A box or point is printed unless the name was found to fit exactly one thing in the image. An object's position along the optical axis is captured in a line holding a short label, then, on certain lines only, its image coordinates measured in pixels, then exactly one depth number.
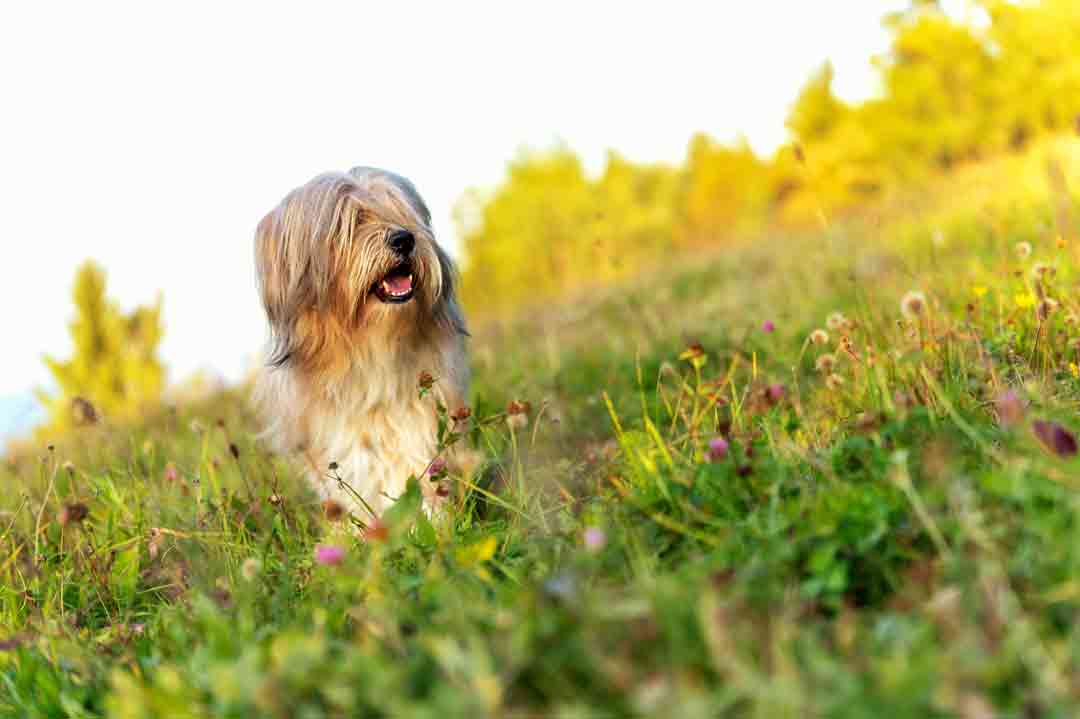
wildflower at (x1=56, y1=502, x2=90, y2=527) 2.62
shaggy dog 4.24
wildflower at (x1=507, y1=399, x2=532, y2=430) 3.15
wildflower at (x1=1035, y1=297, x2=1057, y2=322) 3.38
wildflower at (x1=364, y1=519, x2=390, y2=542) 2.09
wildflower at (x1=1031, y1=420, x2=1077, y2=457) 2.04
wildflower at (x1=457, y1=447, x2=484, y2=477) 3.21
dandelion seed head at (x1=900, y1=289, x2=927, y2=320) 2.98
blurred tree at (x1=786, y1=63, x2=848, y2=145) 36.94
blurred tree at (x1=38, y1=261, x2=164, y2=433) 26.97
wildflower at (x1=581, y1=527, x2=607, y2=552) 1.96
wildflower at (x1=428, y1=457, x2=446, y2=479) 3.17
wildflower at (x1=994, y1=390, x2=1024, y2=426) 1.96
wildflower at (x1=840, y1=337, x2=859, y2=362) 3.38
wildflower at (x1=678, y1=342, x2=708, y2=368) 3.06
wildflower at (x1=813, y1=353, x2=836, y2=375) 3.37
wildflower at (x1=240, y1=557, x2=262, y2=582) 2.41
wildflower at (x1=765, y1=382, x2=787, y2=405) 2.56
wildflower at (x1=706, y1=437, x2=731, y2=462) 2.54
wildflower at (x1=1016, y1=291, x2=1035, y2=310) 4.02
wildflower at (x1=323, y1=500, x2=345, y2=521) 2.46
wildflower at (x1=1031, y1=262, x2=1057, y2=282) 3.76
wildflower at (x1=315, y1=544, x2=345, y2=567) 2.22
